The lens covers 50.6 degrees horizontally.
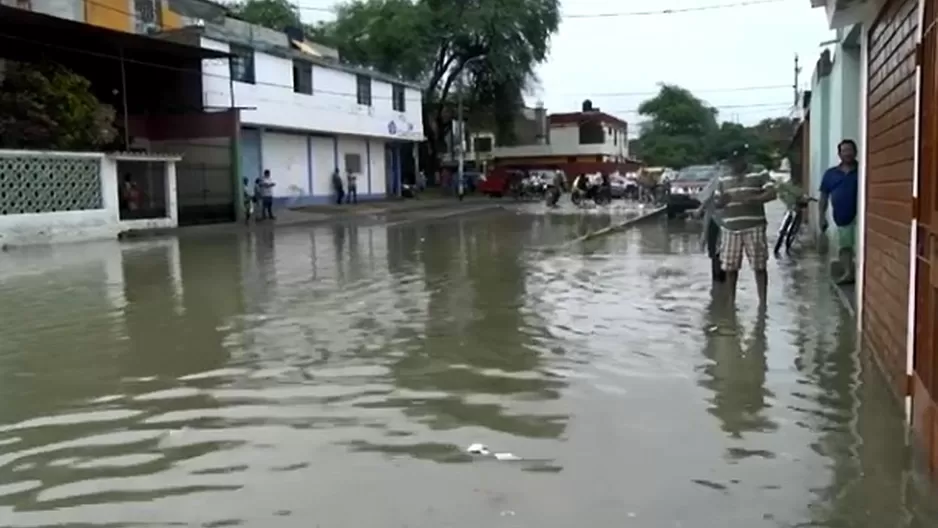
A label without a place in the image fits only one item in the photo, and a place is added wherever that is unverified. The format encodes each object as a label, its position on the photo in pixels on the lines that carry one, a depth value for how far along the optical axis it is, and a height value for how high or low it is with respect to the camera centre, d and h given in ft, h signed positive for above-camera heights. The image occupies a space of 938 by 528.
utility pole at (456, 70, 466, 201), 158.19 +2.12
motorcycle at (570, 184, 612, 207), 137.83 -2.73
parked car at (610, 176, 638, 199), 159.19 -2.27
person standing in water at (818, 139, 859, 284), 33.58 -0.75
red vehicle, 177.88 -1.10
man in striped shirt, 31.86 -1.43
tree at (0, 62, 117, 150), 82.48 +6.36
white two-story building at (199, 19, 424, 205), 111.14 +8.96
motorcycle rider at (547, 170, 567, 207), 136.26 -2.20
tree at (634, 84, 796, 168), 242.37 +11.55
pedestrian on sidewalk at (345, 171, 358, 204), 135.95 -0.96
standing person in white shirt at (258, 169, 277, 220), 104.01 -1.62
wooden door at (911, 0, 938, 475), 15.31 -1.62
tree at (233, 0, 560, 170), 153.99 +21.42
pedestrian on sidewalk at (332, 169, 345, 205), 134.00 -1.03
